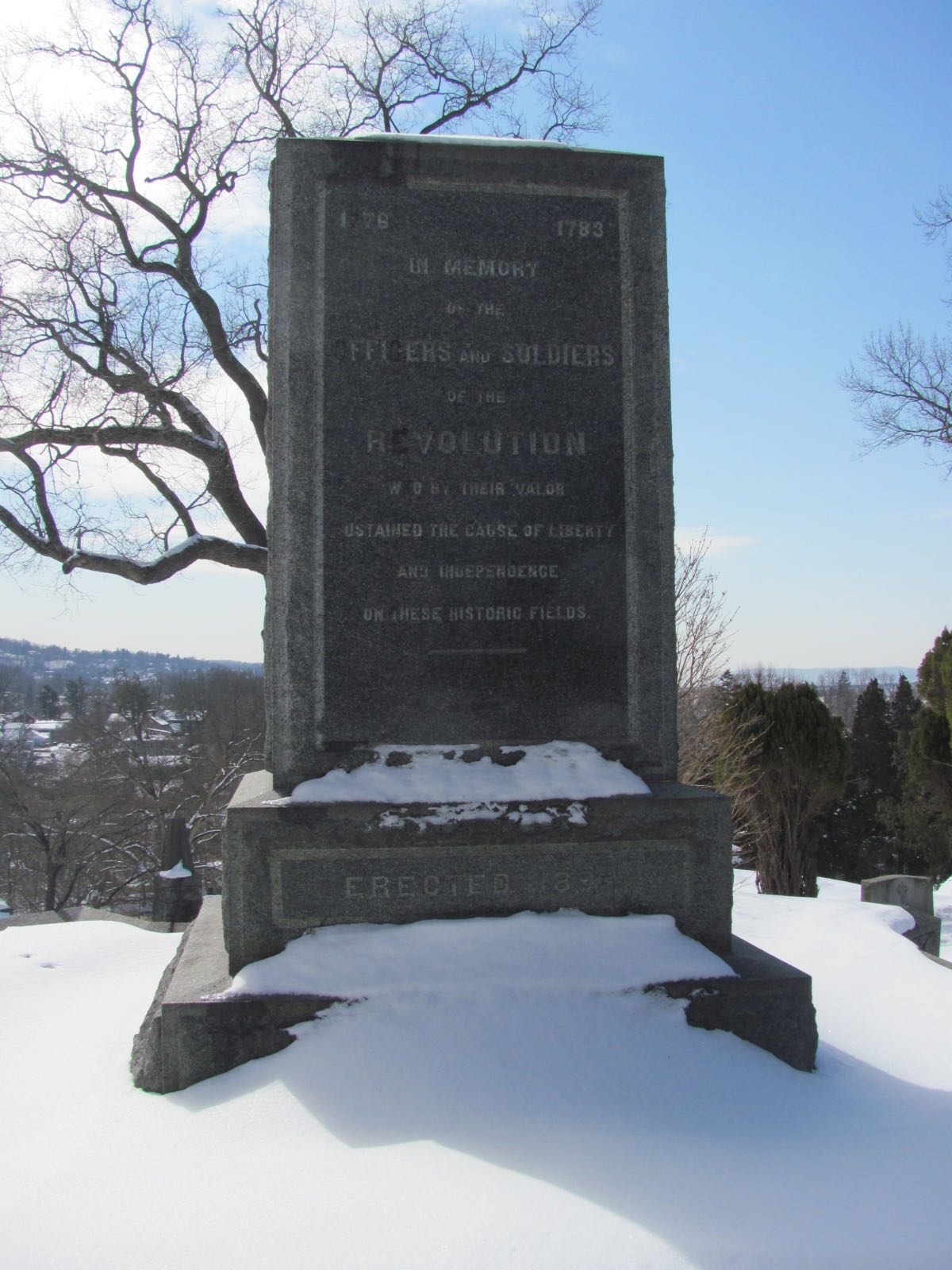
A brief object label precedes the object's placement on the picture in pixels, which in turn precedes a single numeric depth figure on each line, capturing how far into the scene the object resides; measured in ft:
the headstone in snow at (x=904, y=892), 25.48
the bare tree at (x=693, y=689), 39.81
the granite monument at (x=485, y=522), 11.28
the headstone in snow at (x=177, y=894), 31.45
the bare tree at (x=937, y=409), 60.54
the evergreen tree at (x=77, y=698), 126.00
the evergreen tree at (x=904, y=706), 114.18
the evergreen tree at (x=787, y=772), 49.26
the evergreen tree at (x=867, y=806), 86.99
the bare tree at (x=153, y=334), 49.67
